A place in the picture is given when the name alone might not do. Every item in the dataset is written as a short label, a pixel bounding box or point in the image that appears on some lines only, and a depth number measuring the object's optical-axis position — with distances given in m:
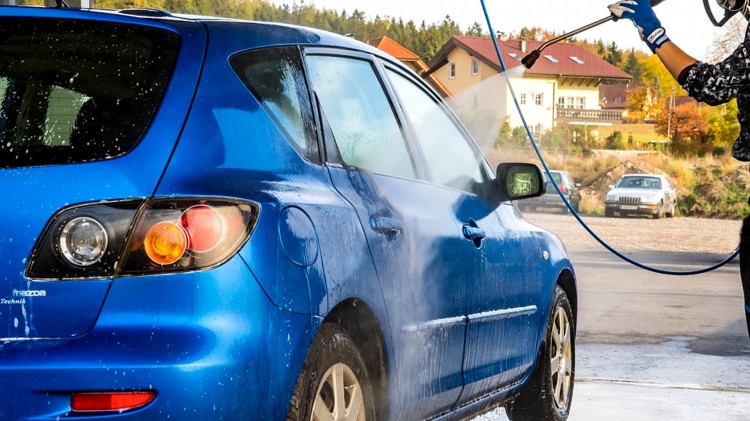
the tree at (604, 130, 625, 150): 101.88
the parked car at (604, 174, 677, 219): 56.78
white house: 92.81
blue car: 2.93
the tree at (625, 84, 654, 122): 127.22
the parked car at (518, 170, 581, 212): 49.58
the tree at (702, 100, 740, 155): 94.31
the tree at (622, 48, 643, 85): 135.25
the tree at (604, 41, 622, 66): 130.75
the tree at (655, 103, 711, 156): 98.45
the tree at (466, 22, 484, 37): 121.61
